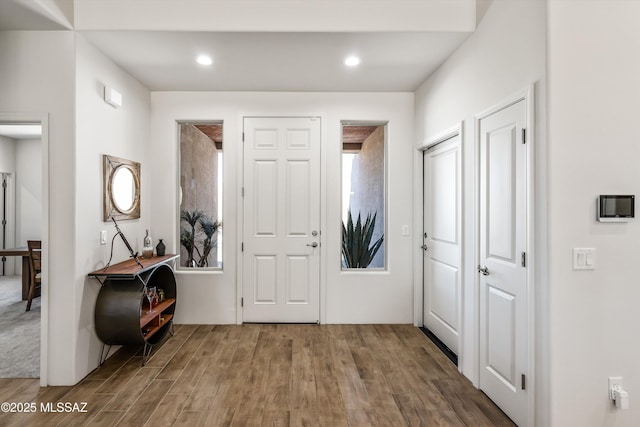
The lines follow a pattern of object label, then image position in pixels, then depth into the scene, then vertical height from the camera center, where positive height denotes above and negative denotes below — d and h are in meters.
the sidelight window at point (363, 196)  3.93 +0.22
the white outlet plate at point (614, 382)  1.78 -0.87
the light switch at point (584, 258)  1.76 -0.22
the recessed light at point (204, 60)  2.92 +1.35
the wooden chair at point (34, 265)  4.20 -0.63
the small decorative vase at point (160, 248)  3.46 -0.34
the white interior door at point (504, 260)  2.02 -0.29
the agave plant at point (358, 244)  3.93 -0.34
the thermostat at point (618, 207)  1.75 +0.04
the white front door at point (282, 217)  3.80 -0.03
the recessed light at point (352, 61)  2.94 +1.35
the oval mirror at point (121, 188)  2.90 +0.24
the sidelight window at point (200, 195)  3.90 +0.23
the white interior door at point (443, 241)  2.98 -0.25
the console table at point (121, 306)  2.65 -0.71
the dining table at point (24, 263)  4.38 -0.64
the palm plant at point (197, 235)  3.90 -0.23
